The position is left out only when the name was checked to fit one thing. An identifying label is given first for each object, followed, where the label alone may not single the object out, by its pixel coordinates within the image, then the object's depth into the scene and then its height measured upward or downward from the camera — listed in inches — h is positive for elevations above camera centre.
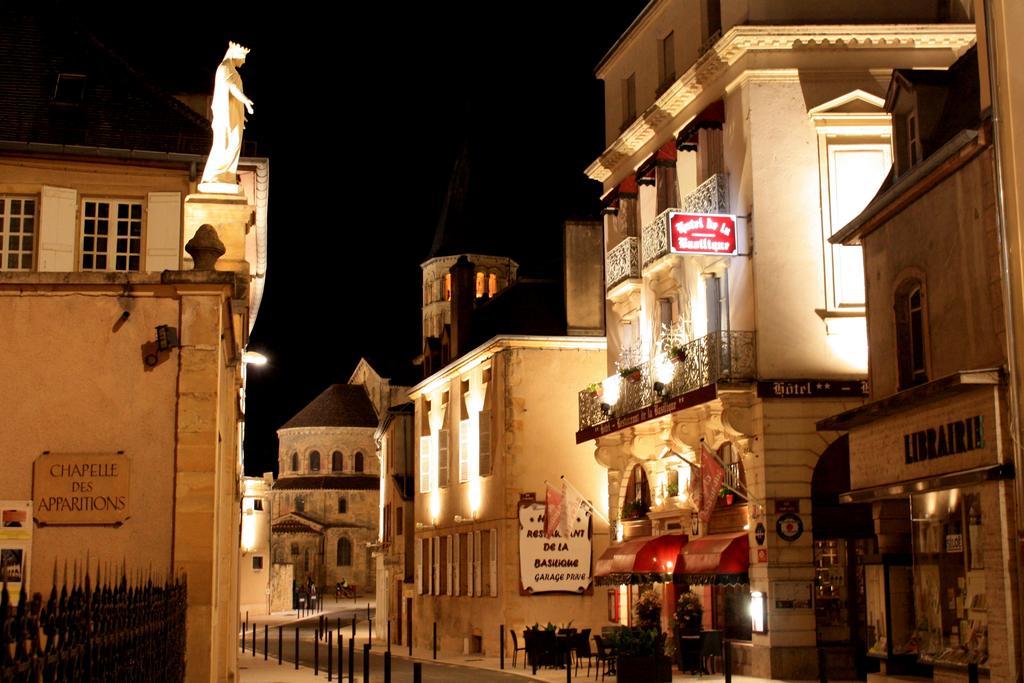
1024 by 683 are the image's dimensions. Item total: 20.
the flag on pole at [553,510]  1304.1 +50.2
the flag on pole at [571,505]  1314.0 +55.6
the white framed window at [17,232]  983.6 +244.2
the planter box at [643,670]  804.0 -64.2
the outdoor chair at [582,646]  1003.9 -62.5
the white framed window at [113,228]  997.8 +249.4
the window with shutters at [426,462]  1754.4 +131.4
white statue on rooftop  650.2 +213.1
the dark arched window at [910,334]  735.7 +123.3
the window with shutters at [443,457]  1673.2 +132.4
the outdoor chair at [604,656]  928.9 -64.7
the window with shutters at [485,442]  1475.1 +132.4
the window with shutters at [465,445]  1550.2 +135.5
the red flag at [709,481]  966.4 +56.9
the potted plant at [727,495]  1010.1 +49.0
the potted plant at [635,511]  1224.8 +46.2
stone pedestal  660.1 +169.8
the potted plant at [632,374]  1151.6 +160.6
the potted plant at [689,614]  1018.7 -39.9
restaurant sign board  1370.6 +3.5
